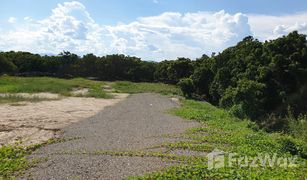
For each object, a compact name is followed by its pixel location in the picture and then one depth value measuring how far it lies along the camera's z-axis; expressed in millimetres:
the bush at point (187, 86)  26245
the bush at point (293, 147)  7920
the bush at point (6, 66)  38260
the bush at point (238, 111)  15070
